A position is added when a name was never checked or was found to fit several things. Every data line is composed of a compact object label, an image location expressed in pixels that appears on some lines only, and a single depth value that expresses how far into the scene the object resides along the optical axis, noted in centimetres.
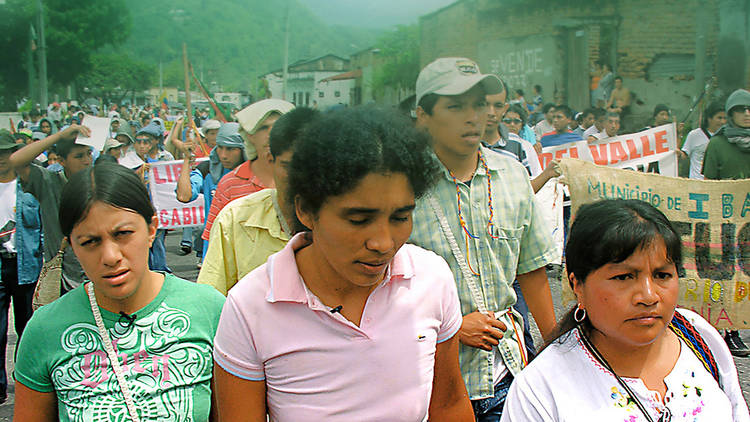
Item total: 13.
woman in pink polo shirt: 168
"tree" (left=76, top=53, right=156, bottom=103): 5319
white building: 3849
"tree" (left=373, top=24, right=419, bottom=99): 4206
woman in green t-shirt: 209
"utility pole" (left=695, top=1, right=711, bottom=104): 1980
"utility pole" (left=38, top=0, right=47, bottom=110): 2311
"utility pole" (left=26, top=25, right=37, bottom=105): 2762
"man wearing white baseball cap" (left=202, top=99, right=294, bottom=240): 347
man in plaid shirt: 256
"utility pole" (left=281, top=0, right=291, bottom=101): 2479
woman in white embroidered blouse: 187
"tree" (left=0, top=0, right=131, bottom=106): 3409
